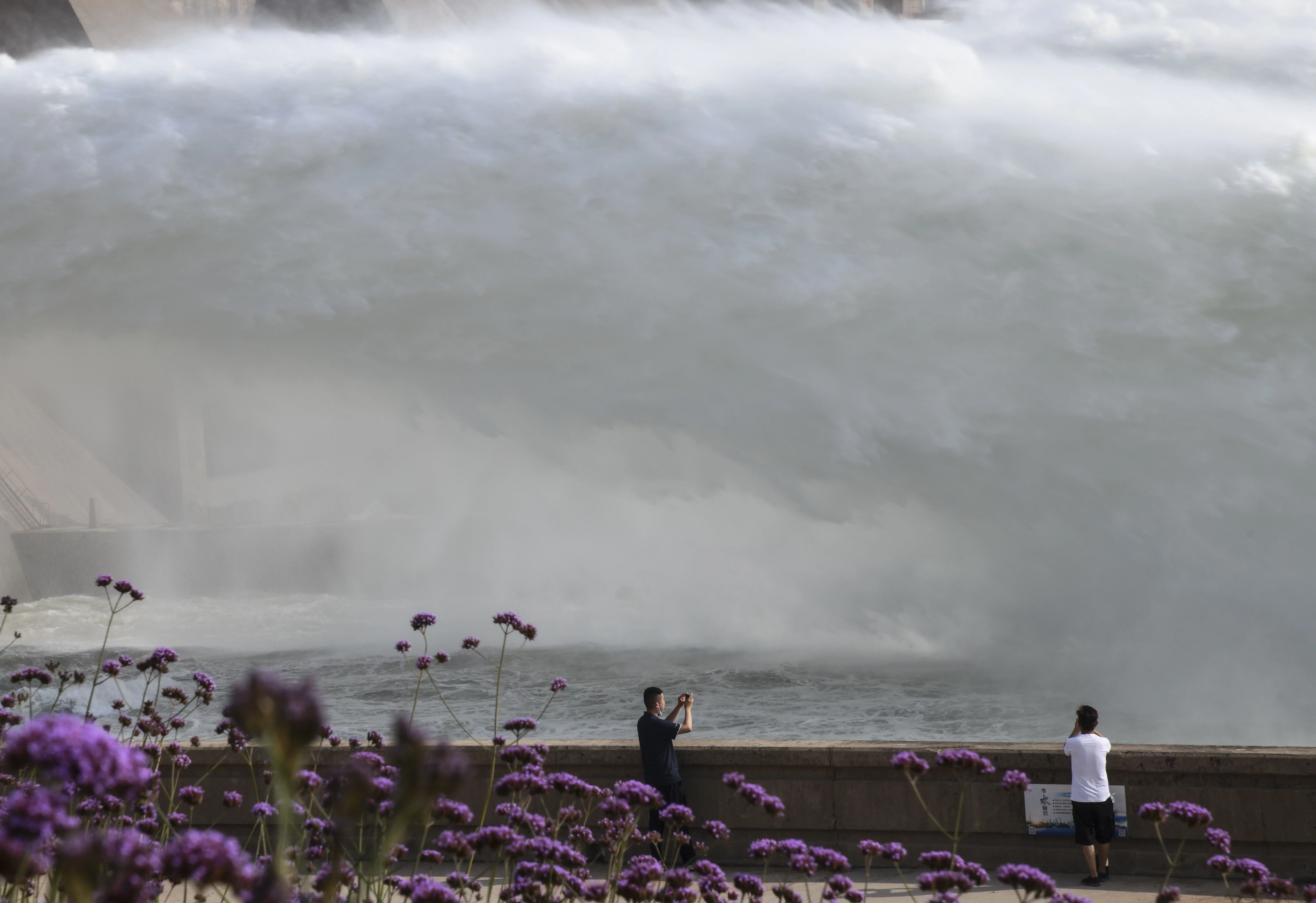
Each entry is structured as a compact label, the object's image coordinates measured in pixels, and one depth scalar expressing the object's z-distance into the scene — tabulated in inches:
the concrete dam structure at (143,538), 3041.3
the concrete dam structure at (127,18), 2783.0
